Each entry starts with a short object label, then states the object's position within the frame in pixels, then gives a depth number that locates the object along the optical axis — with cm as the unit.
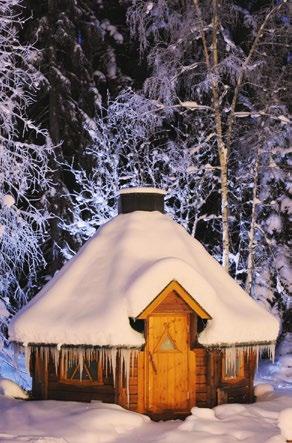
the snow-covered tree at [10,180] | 1334
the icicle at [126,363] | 1131
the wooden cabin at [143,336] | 1151
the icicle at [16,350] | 1235
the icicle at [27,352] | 1193
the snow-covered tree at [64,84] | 2005
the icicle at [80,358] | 1156
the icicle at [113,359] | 1127
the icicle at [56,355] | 1173
